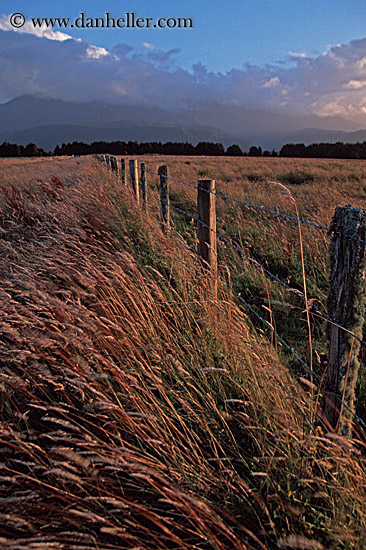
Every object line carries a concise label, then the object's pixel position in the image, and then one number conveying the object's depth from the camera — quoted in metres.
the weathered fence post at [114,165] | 12.02
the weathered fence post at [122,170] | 9.67
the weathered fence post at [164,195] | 5.42
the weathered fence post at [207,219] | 3.36
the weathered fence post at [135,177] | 7.14
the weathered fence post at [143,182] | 6.64
